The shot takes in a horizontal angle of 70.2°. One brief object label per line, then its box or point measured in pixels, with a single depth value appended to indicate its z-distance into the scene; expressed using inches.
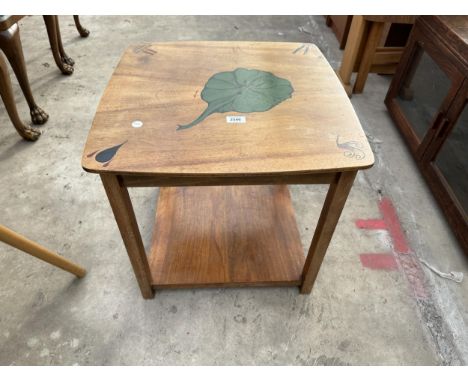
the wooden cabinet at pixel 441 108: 47.1
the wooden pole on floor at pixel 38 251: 32.5
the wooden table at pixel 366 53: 64.3
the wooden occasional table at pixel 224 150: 26.9
